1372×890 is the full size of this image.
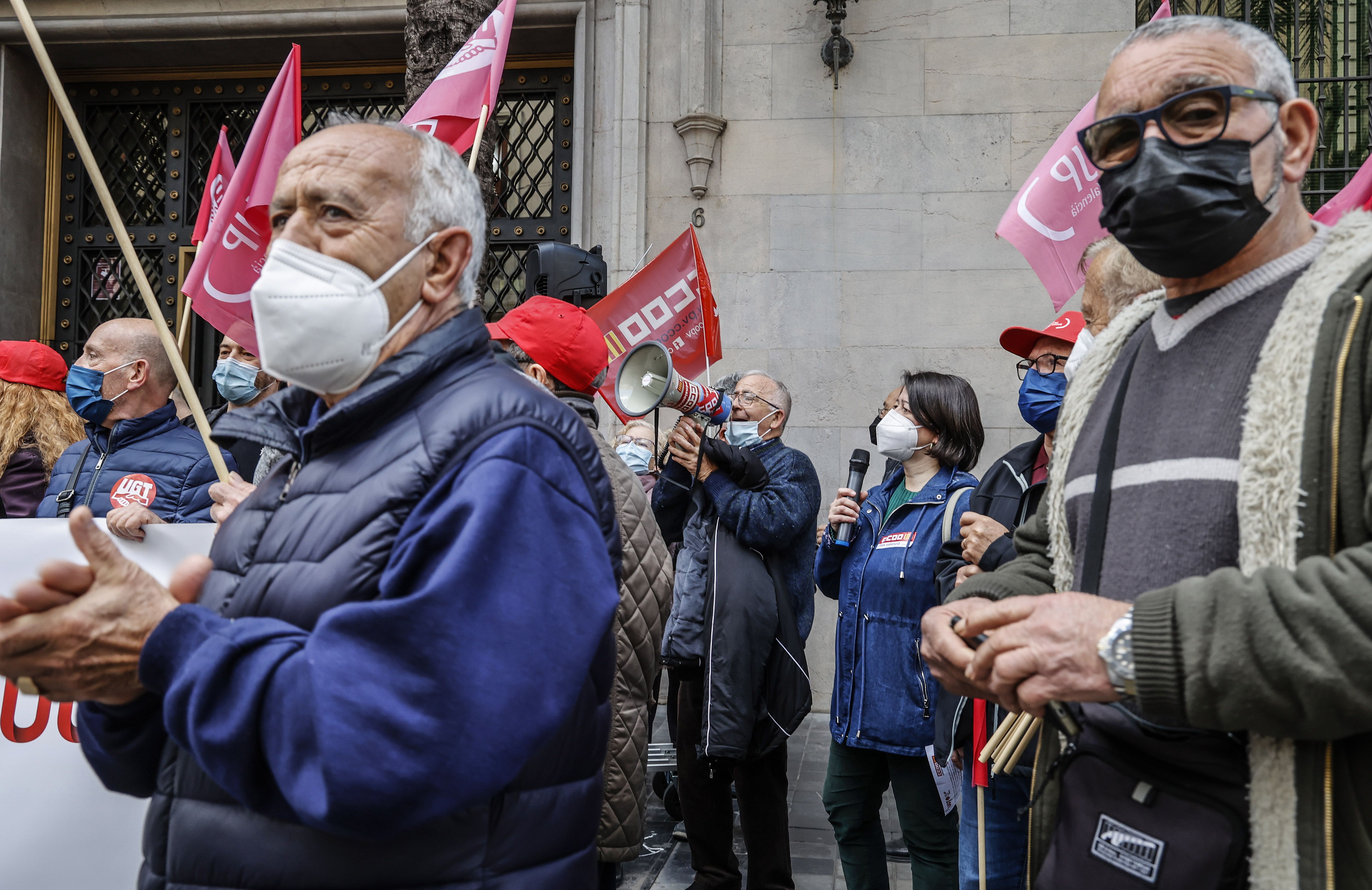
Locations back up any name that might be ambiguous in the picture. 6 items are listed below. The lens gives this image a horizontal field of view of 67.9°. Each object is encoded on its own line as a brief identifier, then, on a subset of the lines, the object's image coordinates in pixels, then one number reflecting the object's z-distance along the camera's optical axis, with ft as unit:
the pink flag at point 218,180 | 16.69
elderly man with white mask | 4.13
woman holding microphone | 12.26
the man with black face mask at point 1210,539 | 4.07
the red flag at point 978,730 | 10.19
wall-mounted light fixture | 23.98
